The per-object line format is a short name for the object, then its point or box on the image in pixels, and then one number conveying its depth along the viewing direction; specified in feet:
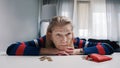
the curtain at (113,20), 11.39
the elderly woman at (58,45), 2.52
